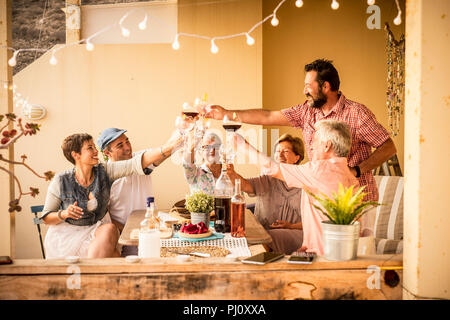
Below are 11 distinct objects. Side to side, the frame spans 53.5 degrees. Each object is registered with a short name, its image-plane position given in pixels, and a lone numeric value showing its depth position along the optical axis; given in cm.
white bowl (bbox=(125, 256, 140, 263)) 153
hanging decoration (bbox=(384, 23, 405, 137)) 398
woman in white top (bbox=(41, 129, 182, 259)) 258
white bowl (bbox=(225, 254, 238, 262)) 155
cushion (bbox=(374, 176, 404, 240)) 331
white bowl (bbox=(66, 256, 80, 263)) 152
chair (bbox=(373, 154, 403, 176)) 382
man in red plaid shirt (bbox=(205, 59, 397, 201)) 257
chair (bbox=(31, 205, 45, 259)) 342
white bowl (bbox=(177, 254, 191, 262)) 154
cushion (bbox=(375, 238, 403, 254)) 279
